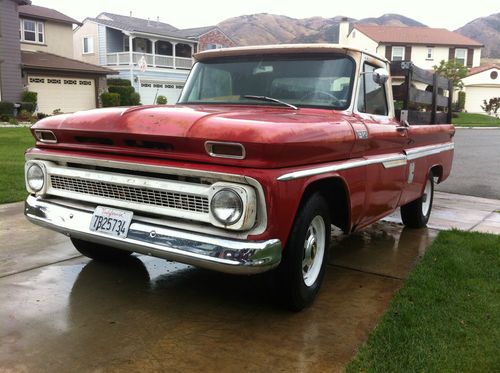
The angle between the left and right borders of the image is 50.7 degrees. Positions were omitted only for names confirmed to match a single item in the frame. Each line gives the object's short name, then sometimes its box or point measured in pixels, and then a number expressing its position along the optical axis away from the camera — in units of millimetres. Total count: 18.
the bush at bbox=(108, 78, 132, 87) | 32347
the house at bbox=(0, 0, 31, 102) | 24031
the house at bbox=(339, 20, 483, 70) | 50344
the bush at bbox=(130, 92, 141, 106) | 30508
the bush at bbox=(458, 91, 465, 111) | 44131
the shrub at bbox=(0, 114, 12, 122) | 21828
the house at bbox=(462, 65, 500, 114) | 50250
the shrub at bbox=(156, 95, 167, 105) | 31653
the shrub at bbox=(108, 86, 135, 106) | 30281
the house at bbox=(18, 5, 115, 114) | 26781
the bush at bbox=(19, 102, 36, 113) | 23828
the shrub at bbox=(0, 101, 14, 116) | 22692
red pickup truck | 2977
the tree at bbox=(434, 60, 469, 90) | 44219
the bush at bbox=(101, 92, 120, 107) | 28000
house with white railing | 35438
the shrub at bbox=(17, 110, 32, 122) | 23020
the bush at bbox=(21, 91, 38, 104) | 24547
